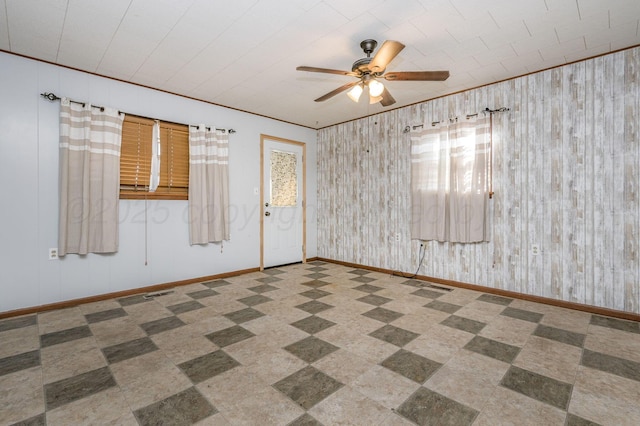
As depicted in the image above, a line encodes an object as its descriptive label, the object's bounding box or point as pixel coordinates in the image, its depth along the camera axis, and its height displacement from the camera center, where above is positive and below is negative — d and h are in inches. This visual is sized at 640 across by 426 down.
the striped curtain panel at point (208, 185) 169.2 +17.1
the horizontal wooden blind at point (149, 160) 148.5 +28.8
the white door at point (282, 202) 209.9 +8.7
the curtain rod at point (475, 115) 148.8 +54.3
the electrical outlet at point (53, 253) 128.3 -17.9
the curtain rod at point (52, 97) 126.5 +50.7
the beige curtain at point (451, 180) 154.5 +19.6
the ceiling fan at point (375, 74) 97.1 +51.2
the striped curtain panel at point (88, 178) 129.5 +16.4
